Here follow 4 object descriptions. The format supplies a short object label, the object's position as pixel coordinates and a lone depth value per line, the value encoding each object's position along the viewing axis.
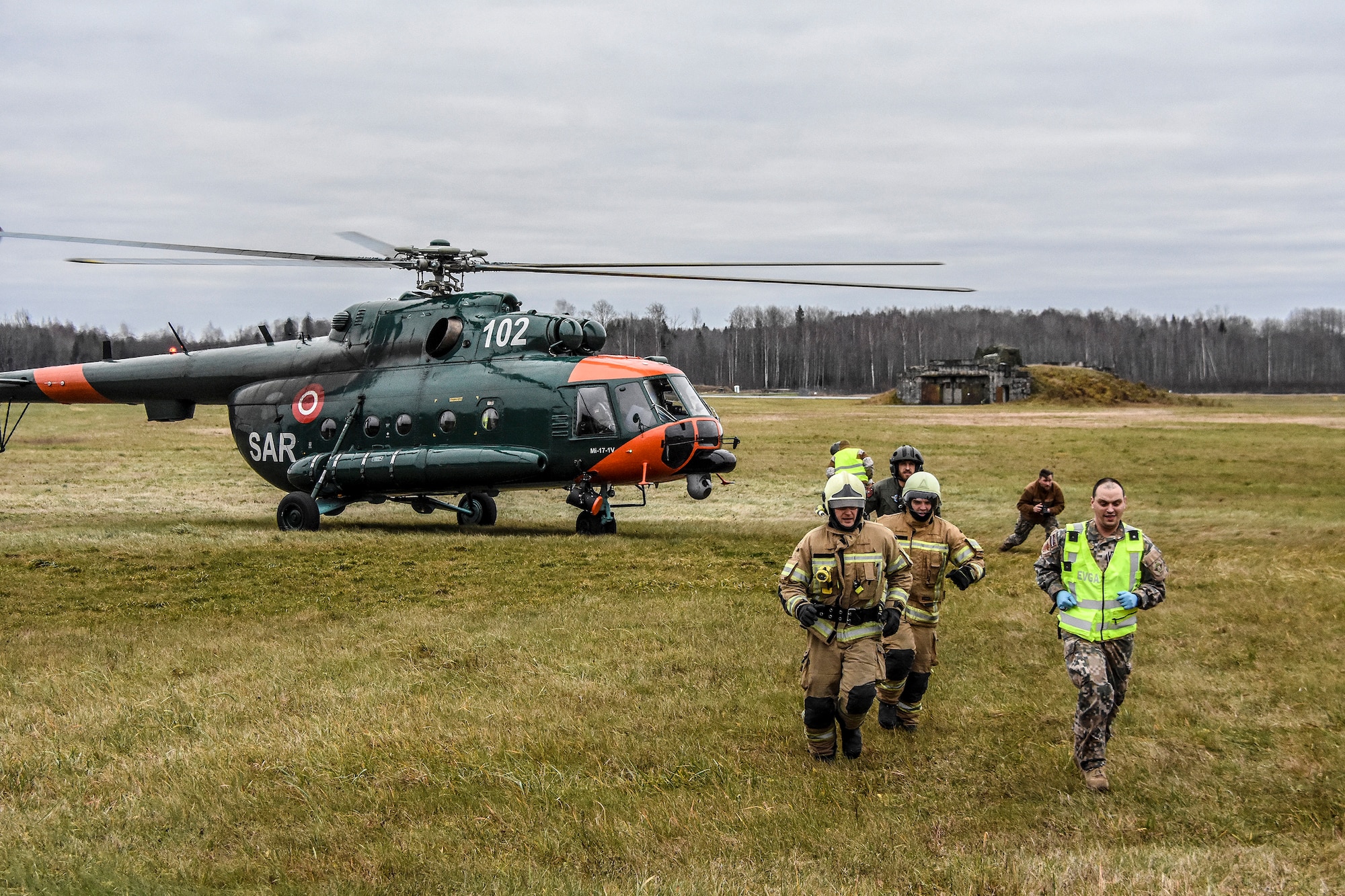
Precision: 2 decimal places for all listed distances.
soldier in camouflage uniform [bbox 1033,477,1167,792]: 7.48
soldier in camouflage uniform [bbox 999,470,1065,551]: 18.05
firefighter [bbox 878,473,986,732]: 8.70
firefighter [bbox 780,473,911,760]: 7.78
